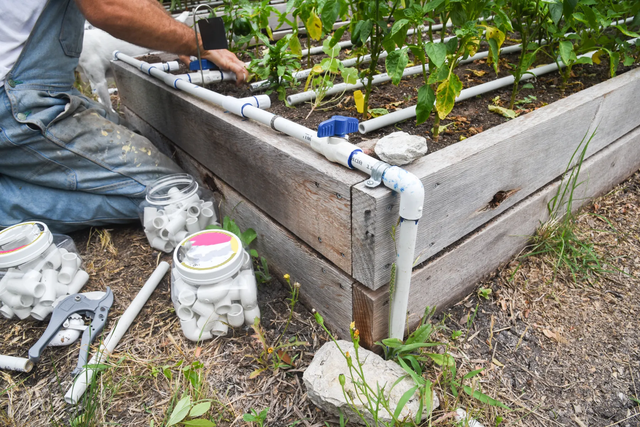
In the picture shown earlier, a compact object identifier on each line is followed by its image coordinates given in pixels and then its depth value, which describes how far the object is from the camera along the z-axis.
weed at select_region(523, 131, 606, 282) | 1.56
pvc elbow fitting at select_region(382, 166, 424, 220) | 0.94
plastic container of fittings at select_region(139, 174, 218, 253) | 1.66
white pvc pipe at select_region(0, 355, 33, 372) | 1.27
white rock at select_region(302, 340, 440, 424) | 1.06
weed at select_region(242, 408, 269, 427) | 1.05
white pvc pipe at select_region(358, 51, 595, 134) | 1.34
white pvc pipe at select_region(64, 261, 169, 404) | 1.16
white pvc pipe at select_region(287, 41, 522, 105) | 1.60
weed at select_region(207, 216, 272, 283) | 1.53
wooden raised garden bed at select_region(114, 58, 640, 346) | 1.11
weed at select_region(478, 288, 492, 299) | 1.48
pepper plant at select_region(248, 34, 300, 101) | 1.62
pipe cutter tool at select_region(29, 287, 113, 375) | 1.29
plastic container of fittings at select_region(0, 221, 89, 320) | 1.39
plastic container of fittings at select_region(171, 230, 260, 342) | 1.24
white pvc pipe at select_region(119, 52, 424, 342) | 0.94
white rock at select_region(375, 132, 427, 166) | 1.07
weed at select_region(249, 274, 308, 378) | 1.24
